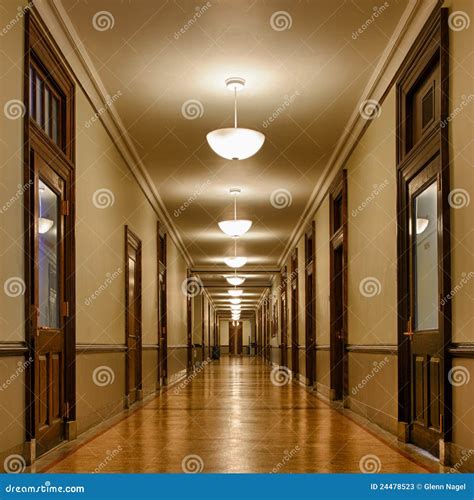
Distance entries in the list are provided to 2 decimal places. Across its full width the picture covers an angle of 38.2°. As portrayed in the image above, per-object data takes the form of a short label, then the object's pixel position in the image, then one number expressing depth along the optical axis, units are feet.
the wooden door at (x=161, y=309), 40.32
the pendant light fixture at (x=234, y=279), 61.98
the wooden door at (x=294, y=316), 50.98
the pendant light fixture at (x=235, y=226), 36.52
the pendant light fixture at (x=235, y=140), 20.86
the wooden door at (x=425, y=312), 15.87
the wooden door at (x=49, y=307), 16.08
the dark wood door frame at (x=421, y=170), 14.73
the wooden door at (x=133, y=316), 28.48
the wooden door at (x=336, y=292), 30.96
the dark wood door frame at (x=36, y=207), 15.02
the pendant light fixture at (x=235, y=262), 51.58
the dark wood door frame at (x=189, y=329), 63.46
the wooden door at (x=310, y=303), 40.37
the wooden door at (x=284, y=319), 62.01
